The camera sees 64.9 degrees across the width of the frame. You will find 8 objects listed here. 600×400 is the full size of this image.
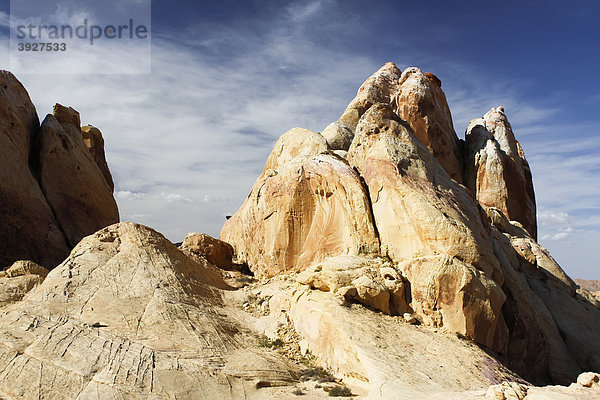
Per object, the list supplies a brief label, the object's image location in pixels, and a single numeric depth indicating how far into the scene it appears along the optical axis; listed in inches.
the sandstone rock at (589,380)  394.6
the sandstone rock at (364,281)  616.7
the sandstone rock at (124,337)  447.2
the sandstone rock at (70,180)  1069.8
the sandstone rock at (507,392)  369.4
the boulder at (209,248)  922.5
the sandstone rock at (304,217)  746.2
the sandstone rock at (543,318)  727.7
